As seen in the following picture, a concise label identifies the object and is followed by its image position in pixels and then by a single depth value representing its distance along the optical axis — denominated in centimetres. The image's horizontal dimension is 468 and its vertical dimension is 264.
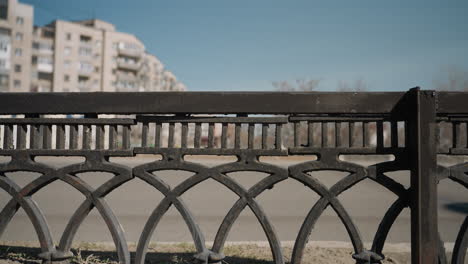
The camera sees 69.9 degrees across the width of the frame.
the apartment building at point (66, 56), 5044
